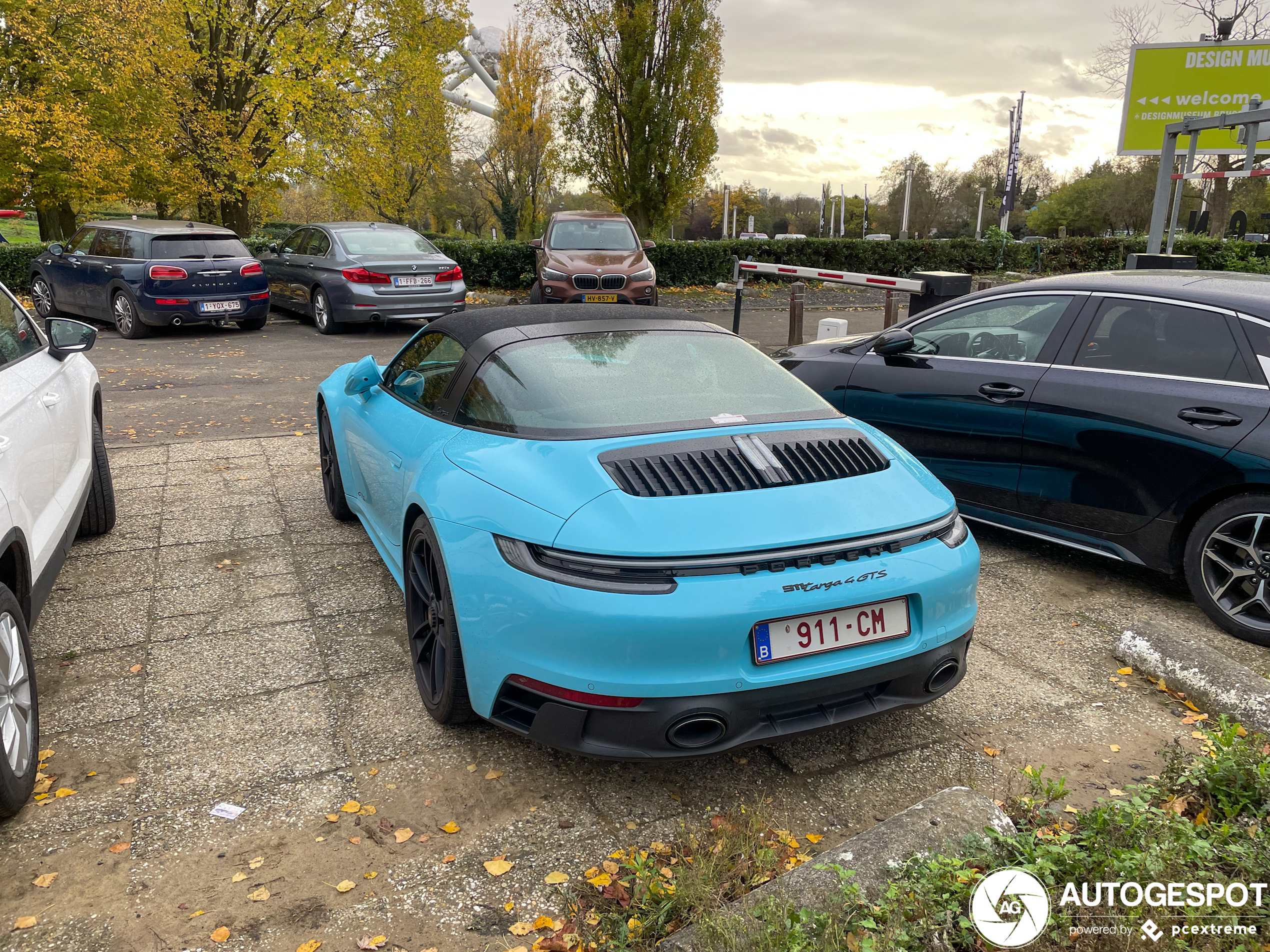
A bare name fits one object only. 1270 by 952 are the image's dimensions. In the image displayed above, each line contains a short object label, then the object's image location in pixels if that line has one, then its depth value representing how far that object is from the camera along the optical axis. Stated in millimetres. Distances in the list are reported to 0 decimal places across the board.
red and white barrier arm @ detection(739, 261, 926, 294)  8664
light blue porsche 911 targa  2633
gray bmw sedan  13547
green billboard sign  25781
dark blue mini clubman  13281
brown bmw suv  15078
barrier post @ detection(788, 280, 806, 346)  13625
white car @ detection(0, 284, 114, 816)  2865
